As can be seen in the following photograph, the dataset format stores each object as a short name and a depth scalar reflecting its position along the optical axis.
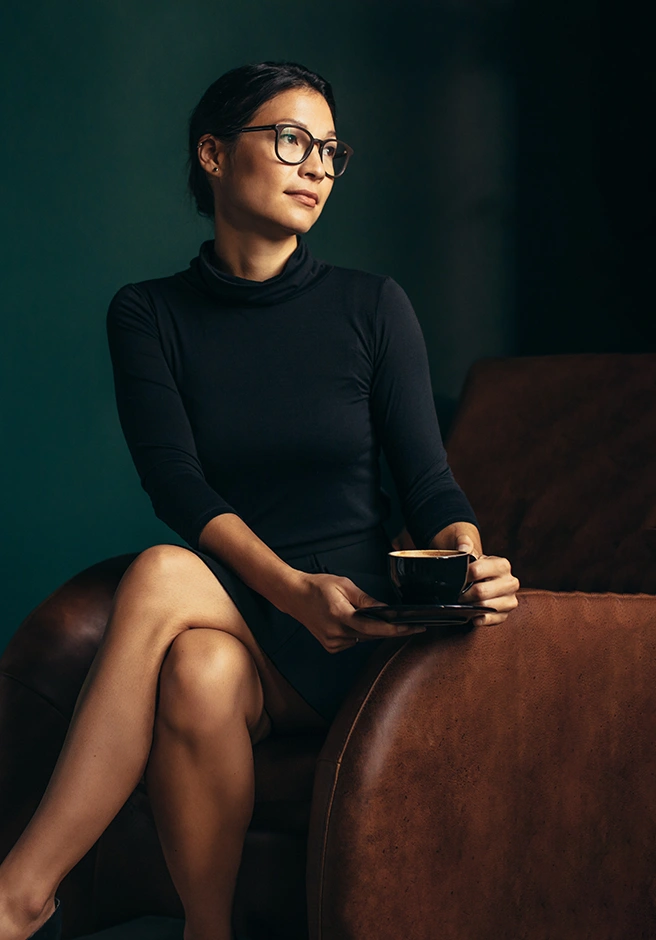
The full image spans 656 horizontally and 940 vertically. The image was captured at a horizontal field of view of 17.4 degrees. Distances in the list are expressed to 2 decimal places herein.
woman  2.36
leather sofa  2.28
